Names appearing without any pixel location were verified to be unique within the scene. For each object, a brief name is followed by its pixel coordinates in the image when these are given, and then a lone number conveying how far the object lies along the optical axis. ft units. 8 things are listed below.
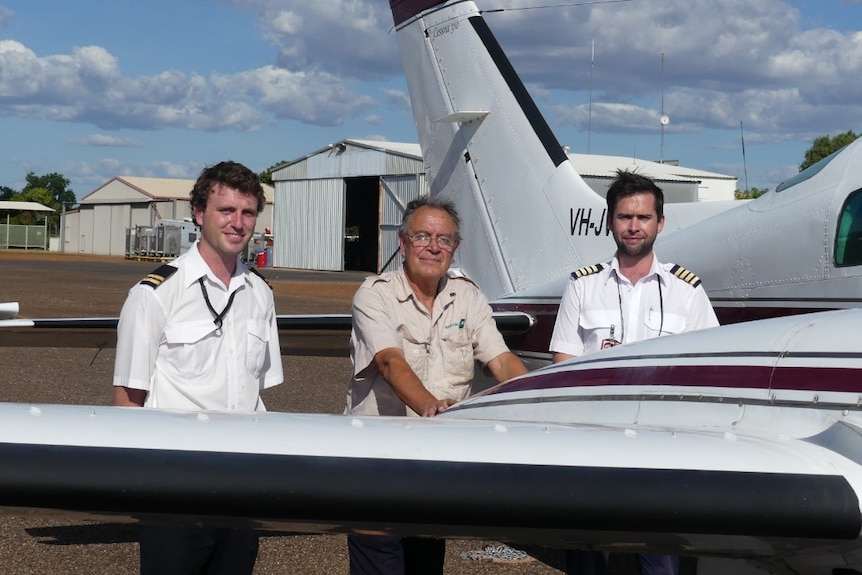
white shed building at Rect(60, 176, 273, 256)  217.77
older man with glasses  11.68
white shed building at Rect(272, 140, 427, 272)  130.31
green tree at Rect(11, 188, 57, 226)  351.05
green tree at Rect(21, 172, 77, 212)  463.42
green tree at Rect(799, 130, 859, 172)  131.39
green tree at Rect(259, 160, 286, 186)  281.95
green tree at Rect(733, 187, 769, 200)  151.23
